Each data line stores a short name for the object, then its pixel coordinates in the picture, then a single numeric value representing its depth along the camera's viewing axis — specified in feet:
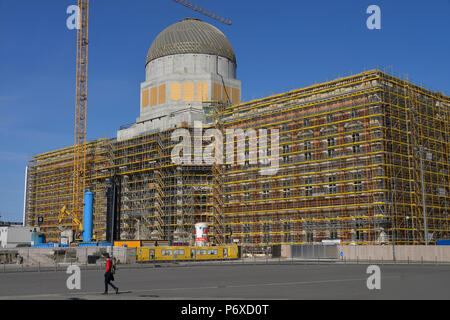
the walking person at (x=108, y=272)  84.09
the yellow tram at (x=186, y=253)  232.12
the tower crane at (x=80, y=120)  396.16
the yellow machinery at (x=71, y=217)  386.93
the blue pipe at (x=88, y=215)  356.18
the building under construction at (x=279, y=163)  263.29
